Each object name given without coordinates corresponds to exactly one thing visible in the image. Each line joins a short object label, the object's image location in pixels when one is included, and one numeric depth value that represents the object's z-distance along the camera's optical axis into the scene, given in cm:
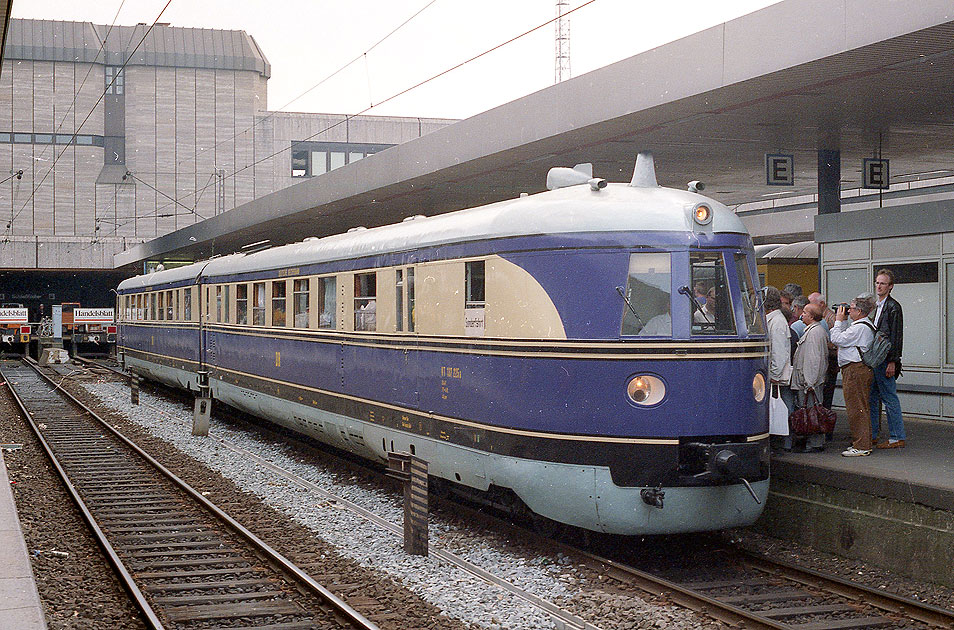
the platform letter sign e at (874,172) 1559
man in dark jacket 975
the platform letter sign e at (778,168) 1542
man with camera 964
